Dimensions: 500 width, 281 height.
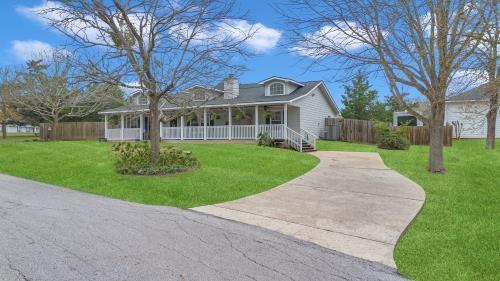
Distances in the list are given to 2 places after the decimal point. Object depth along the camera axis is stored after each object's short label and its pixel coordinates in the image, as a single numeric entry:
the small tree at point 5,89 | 28.61
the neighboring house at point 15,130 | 70.61
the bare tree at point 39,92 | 26.38
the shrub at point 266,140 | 18.73
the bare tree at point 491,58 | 5.72
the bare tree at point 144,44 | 9.58
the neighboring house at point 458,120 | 27.16
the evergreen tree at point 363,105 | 44.75
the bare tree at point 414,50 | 8.71
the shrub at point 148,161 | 10.14
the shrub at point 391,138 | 18.09
